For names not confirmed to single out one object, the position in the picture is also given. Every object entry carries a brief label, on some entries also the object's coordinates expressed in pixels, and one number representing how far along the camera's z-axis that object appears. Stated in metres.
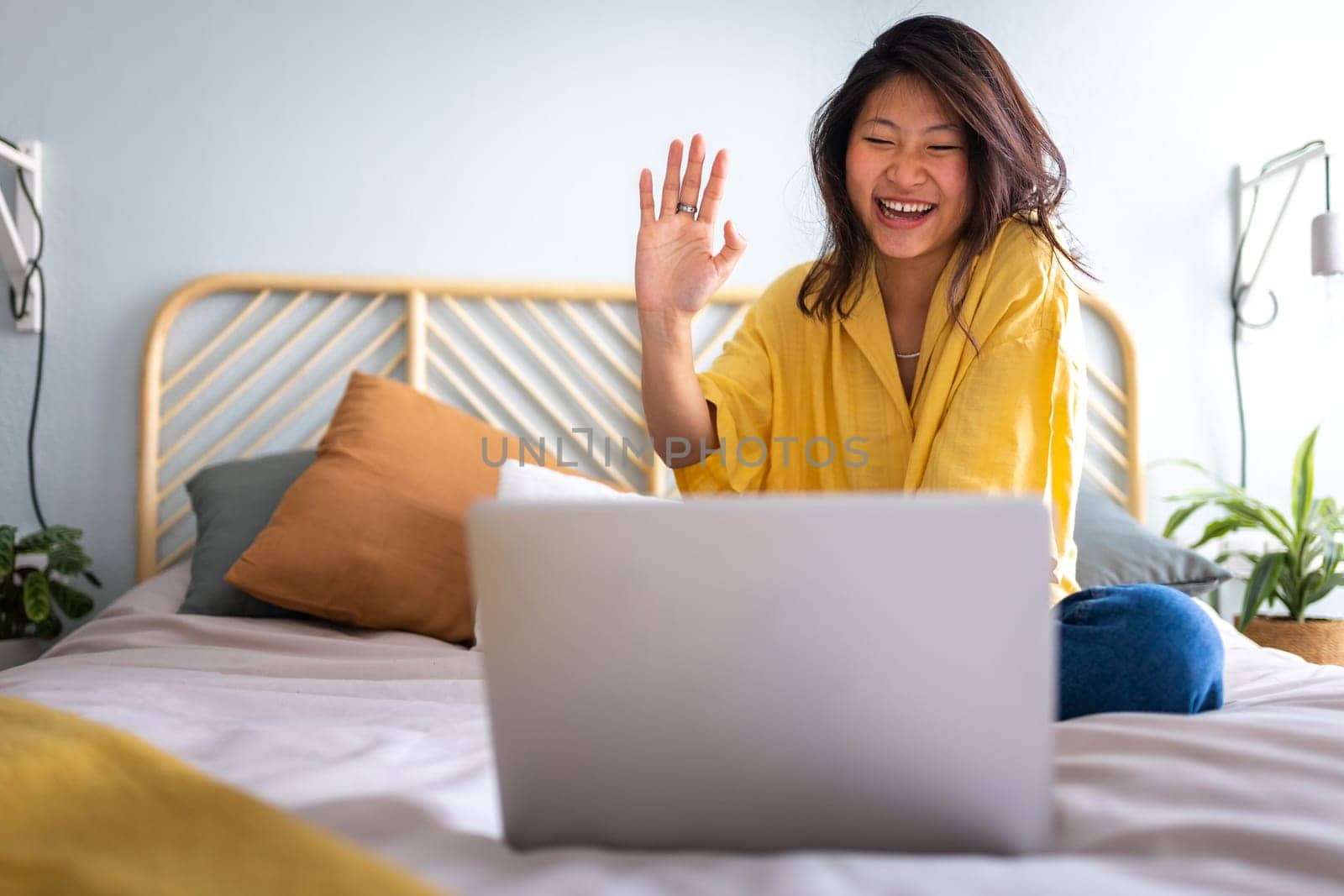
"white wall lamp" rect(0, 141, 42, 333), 2.22
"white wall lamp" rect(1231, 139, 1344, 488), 2.23
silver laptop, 0.54
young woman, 1.25
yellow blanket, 0.54
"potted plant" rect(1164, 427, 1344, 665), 2.13
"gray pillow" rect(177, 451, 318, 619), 1.83
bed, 0.58
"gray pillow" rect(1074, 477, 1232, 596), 1.90
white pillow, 1.81
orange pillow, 1.75
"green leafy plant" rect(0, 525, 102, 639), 1.97
